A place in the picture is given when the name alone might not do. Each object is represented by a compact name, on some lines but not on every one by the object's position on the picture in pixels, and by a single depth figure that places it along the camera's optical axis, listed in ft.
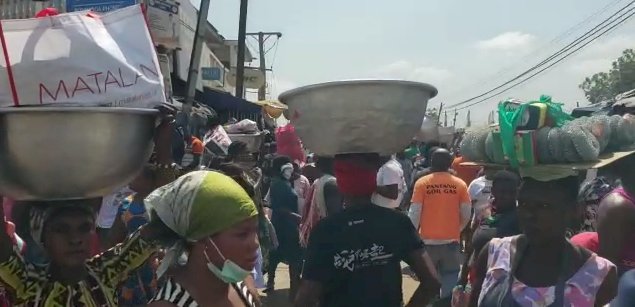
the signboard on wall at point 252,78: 84.38
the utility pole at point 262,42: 131.75
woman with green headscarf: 7.91
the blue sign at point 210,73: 62.97
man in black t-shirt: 11.01
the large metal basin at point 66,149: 7.35
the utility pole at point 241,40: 65.10
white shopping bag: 7.48
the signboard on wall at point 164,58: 44.17
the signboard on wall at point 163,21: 46.85
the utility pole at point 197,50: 28.63
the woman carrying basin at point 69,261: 8.55
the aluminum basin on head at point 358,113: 10.09
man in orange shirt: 21.35
